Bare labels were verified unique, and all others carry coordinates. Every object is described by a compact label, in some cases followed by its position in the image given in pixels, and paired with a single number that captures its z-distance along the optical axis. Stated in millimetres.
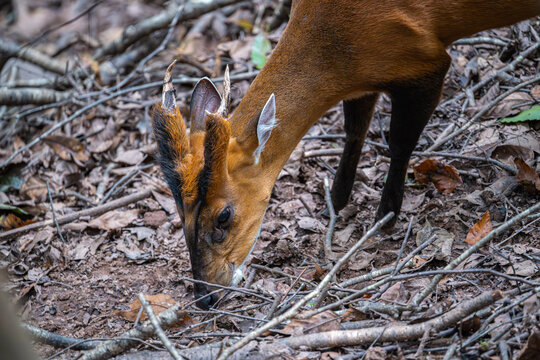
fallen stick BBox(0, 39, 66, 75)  17270
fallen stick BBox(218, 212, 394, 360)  5792
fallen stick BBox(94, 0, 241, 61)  16500
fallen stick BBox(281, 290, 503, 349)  6117
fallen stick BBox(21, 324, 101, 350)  7426
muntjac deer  8151
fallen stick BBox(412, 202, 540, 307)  6562
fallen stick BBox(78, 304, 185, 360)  6617
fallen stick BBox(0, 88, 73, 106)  14927
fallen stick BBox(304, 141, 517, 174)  10219
